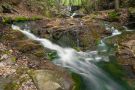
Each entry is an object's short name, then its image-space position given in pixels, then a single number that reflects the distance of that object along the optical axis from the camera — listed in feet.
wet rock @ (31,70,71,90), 9.55
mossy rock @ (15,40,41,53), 13.89
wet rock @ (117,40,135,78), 13.02
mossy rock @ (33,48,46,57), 13.58
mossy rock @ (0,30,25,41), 15.61
